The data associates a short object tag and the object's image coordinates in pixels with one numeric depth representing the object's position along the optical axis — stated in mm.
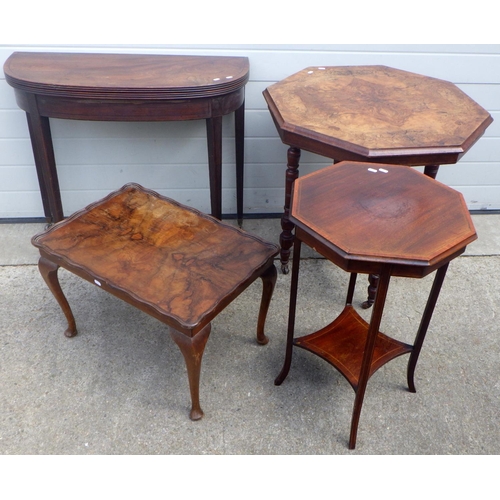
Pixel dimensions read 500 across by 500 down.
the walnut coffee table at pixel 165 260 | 1900
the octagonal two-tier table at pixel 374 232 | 1570
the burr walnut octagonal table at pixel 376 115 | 2078
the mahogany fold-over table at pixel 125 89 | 2404
